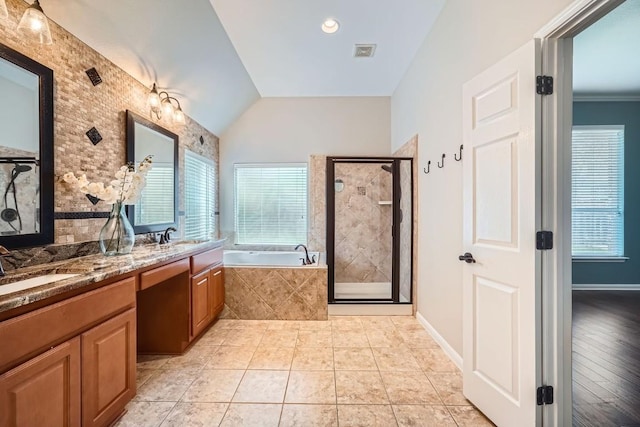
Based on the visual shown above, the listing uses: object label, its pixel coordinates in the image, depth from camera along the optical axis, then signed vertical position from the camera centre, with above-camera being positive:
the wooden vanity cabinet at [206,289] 2.38 -0.74
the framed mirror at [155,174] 2.37 +0.40
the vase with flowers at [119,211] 1.85 +0.01
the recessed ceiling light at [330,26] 2.57 +1.82
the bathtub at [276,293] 3.04 -0.90
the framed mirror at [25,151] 1.39 +0.34
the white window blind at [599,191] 3.96 +0.33
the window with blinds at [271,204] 4.32 +0.15
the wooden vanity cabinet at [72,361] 0.99 -0.65
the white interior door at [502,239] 1.34 -0.14
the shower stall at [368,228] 3.54 -0.22
